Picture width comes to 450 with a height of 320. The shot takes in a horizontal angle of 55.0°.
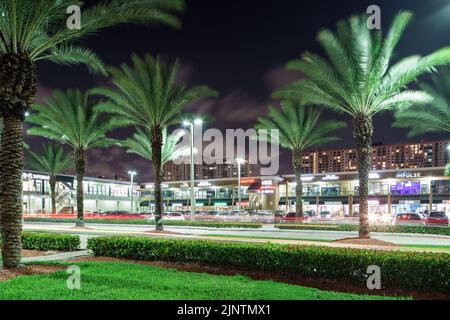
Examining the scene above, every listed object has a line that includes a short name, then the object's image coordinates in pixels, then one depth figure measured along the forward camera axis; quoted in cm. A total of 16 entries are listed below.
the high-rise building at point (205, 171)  13930
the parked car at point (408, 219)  4256
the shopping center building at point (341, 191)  6159
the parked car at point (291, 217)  4527
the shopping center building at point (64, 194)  7238
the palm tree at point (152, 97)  2784
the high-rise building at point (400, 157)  16975
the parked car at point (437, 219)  3947
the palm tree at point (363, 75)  2169
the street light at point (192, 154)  3741
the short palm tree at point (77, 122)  3403
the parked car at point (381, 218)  4403
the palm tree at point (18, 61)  1264
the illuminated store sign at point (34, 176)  7148
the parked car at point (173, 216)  4852
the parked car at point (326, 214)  6017
